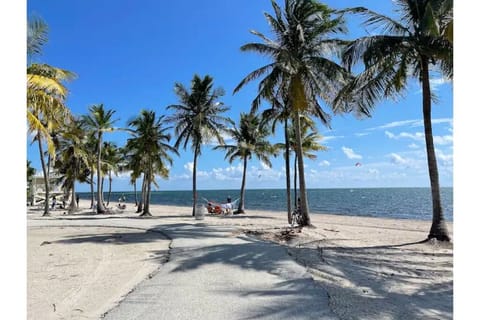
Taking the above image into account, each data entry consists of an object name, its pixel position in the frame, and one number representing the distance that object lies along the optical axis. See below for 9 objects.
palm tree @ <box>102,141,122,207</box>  34.14
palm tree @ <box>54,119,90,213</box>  27.45
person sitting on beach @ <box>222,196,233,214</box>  25.75
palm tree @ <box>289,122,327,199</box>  22.24
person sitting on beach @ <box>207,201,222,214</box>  25.52
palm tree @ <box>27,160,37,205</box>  41.30
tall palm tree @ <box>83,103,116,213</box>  25.73
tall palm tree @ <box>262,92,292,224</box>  16.14
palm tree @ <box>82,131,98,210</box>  30.08
